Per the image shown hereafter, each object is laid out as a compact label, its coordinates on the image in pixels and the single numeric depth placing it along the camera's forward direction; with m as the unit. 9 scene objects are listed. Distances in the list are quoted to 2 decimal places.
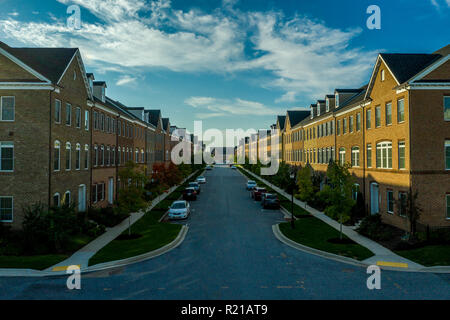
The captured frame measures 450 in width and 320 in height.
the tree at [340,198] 19.36
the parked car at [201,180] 59.71
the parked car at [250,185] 50.28
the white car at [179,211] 26.73
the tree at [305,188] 30.52
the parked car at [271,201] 32.76
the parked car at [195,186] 45.08
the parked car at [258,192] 39.22
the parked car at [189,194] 38.65
